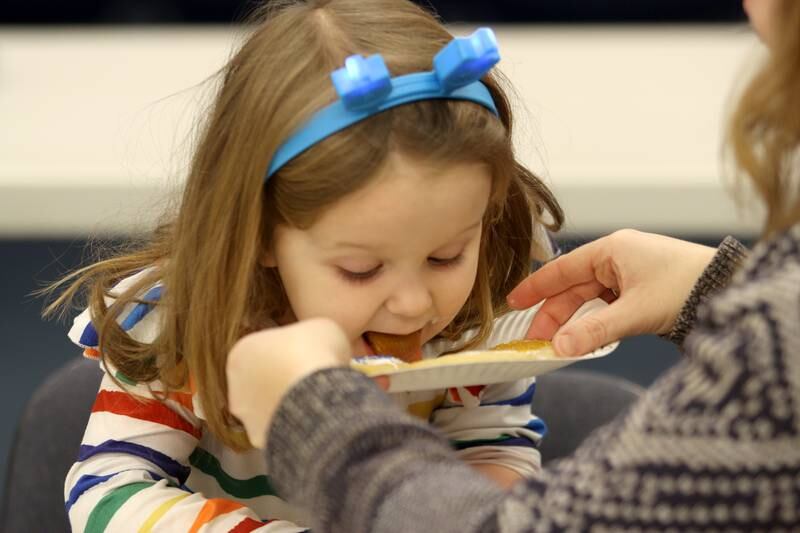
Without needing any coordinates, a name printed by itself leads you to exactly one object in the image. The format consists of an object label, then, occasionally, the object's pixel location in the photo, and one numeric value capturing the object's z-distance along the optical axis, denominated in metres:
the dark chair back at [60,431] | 1.83
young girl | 1.63
